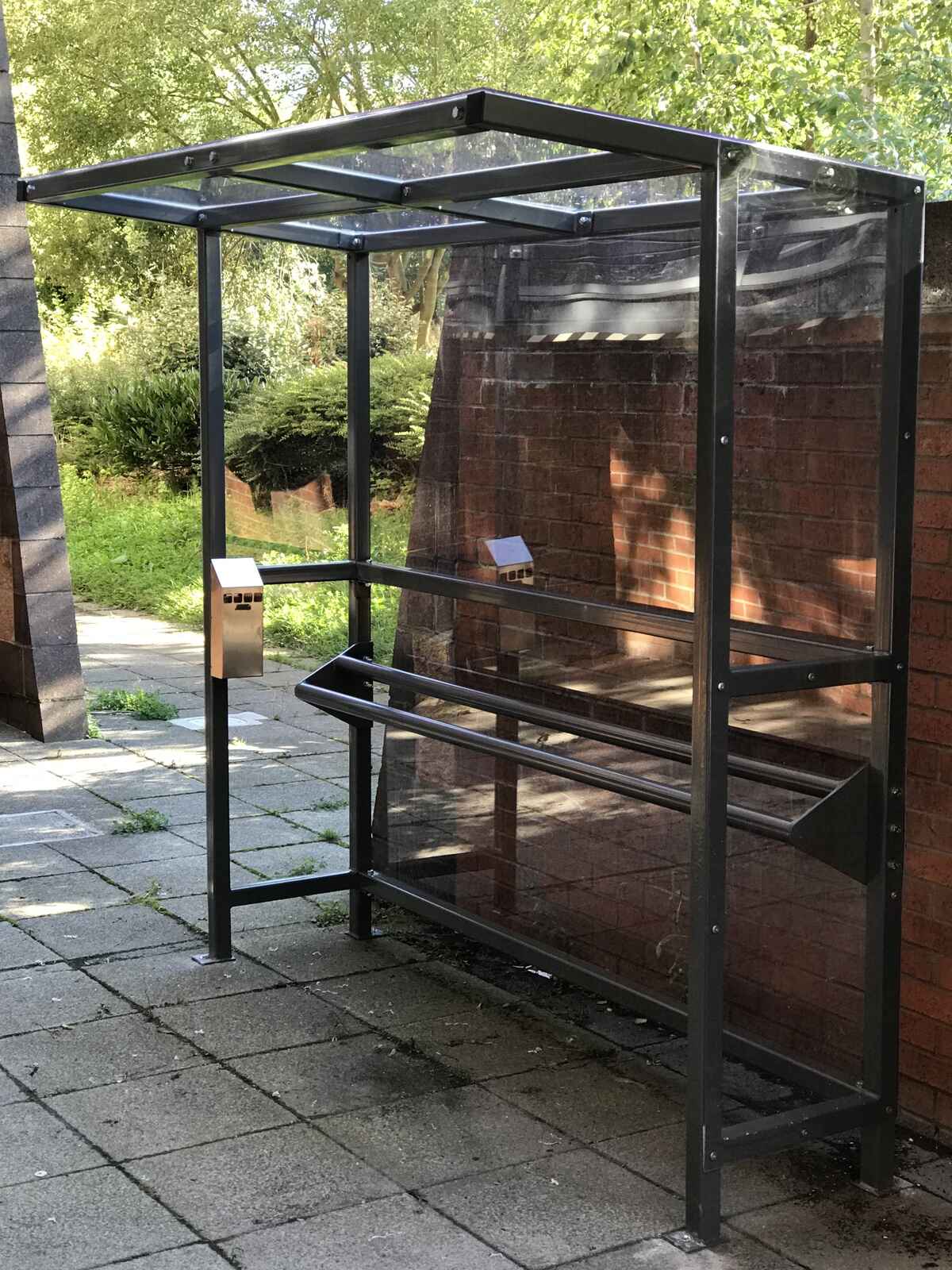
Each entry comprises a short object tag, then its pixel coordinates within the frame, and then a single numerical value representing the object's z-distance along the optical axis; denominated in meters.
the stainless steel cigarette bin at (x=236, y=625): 4.70
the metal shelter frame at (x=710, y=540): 3.03
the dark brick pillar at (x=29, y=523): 7.96
